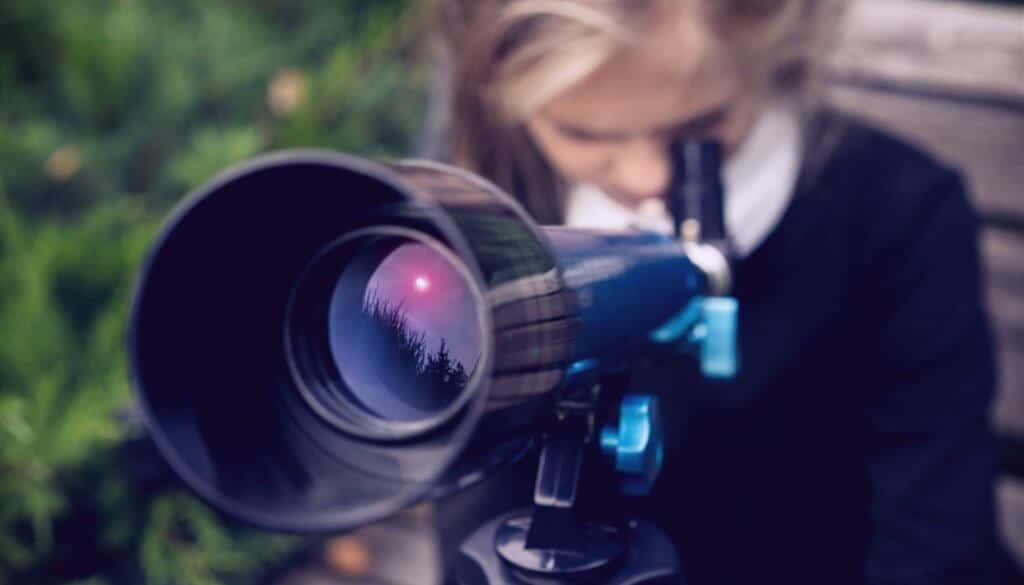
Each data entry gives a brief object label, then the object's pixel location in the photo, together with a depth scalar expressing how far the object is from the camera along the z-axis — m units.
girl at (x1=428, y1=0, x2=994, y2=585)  0.83
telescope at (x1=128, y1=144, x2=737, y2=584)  0.34
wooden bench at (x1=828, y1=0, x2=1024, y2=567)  1.29
